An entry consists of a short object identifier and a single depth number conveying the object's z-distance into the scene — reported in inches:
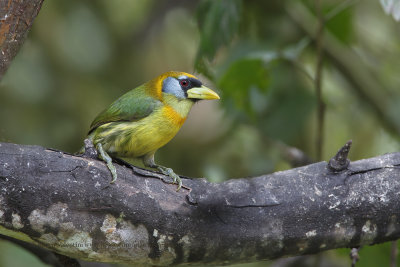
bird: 224.8
